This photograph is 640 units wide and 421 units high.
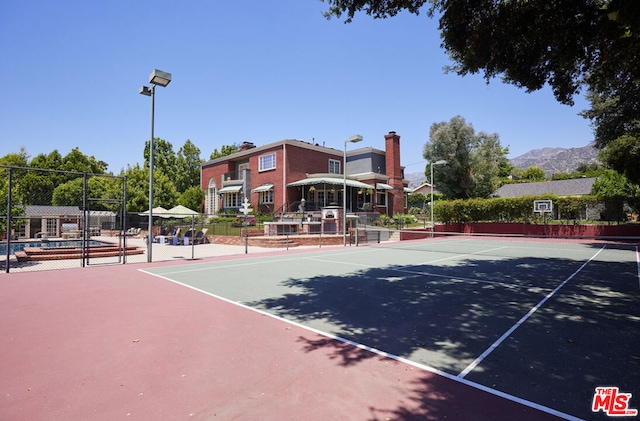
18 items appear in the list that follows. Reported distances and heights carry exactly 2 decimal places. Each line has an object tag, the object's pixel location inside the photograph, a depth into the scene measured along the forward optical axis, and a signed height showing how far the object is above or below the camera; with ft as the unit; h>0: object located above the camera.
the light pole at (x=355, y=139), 75.10 +18.55
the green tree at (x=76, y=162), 193.77 +35.70
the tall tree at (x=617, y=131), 70.23 +19.74
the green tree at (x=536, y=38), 28.48 +17.25
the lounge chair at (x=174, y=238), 92.35 -5.84
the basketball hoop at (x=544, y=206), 96.02 +2.89
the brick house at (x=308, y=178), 118.11 +15.64
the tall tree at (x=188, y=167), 207.62 +34.33
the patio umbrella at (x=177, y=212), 95.35 +1.98
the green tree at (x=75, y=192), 155.94 +13.26
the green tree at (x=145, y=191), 142.00 +12.86
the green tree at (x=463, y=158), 133.49 +24.74
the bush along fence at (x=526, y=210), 94.17 +2.05
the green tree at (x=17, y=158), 192.13 +37.74
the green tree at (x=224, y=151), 221.46 +46.69
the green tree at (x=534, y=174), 267.39 +35.06
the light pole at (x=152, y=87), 47.01 +20.42
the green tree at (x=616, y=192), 91.76 +6.88
